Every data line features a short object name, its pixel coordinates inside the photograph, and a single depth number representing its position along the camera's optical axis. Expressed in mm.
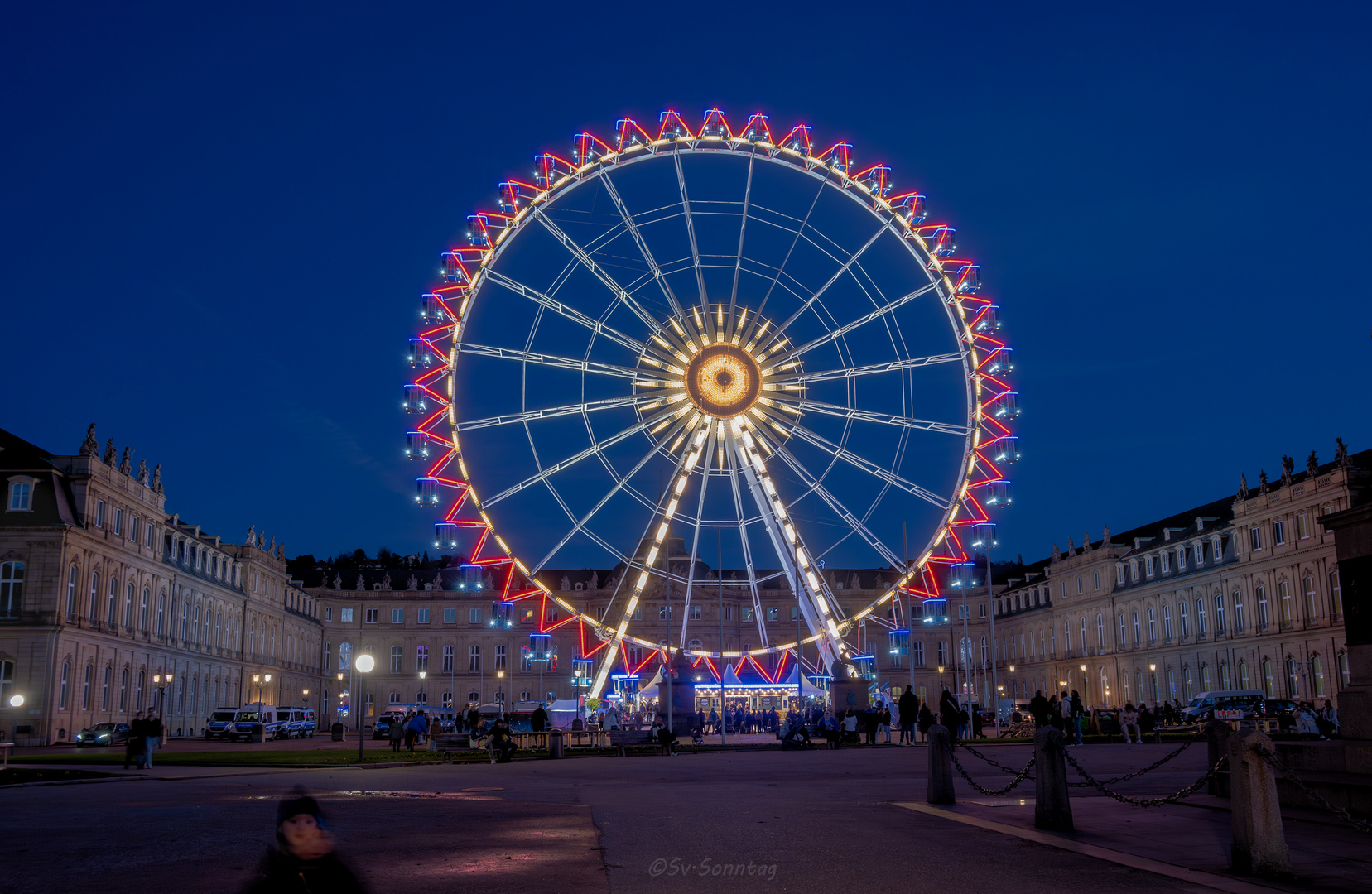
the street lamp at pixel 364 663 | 33634
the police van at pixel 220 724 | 72125
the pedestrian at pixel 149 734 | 33469
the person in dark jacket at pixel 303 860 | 5559
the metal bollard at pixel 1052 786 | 14227
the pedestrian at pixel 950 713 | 34719
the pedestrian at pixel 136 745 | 32938
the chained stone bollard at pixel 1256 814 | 10695
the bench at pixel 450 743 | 38906
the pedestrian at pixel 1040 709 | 38312
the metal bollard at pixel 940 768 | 17578
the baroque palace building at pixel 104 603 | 63250
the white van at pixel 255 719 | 71500
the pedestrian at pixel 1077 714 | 43688
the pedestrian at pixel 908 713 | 44531
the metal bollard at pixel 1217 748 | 17188
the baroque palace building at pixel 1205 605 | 75125
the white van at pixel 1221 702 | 68888
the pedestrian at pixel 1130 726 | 46281
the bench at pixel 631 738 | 43531
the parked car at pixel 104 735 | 60719
